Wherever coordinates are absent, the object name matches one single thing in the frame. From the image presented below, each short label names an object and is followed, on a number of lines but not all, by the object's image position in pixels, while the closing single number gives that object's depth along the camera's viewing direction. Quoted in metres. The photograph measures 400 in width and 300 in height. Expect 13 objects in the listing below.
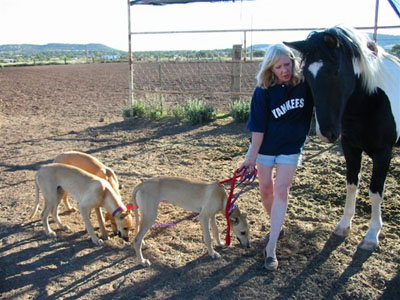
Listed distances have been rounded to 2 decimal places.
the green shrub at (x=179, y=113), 10.57
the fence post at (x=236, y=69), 10.55
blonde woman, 3.39
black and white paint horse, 3.10
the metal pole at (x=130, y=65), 10.14
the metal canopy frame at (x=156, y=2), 9.09
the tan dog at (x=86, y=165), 4.97
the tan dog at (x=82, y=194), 4.28
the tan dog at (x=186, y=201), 3.93
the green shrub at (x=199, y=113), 9.91
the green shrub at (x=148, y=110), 10.63
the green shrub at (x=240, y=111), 9.55
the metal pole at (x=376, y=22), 7.62
